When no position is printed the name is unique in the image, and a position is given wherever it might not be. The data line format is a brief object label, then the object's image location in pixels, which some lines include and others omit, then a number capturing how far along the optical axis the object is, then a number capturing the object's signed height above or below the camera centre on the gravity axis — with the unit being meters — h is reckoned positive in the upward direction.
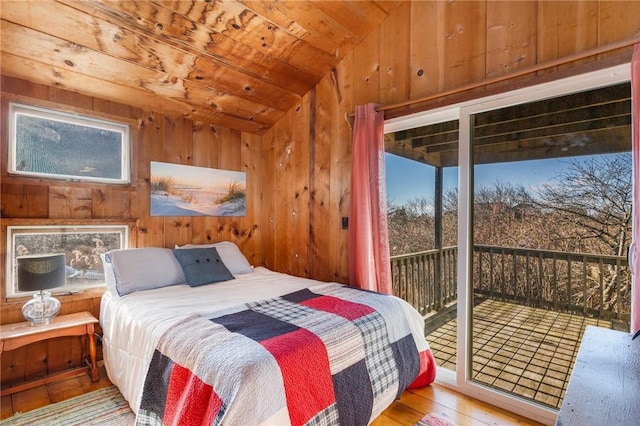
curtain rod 1.64 +0.89
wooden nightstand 1.95 -0.78
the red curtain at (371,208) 2.57 +0.06
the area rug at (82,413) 1.81 -1.21
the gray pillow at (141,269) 2.33 -0.43
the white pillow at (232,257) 2.97 -0.42
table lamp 2.02 -0.44
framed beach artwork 2.92 +0.24
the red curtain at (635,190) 1.58 +0.13
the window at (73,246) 2.22 -0.25
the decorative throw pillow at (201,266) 2.55 -0.44
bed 1.24 -0.64
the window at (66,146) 2.25 +0.54
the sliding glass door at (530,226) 1.83 -0.08
